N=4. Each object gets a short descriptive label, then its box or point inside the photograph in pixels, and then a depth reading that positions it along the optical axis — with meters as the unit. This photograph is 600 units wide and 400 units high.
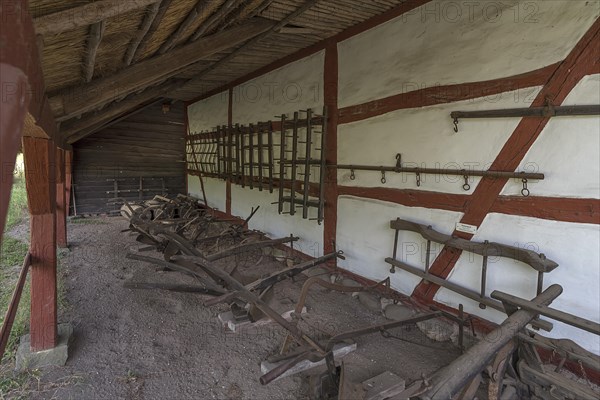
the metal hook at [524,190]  2.33
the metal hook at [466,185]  2.66
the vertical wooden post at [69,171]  6.94
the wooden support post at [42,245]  2.38
